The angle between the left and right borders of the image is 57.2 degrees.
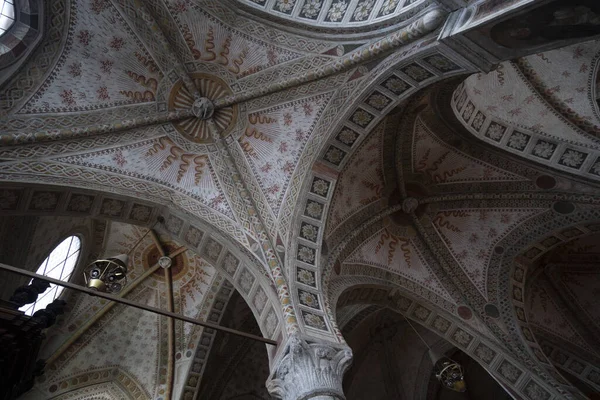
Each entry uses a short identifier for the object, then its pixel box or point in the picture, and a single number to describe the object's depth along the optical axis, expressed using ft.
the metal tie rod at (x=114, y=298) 19.79
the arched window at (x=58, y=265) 38.20
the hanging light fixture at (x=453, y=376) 32.37
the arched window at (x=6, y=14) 28.73
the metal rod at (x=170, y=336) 40.34
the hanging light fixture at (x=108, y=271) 23.85
